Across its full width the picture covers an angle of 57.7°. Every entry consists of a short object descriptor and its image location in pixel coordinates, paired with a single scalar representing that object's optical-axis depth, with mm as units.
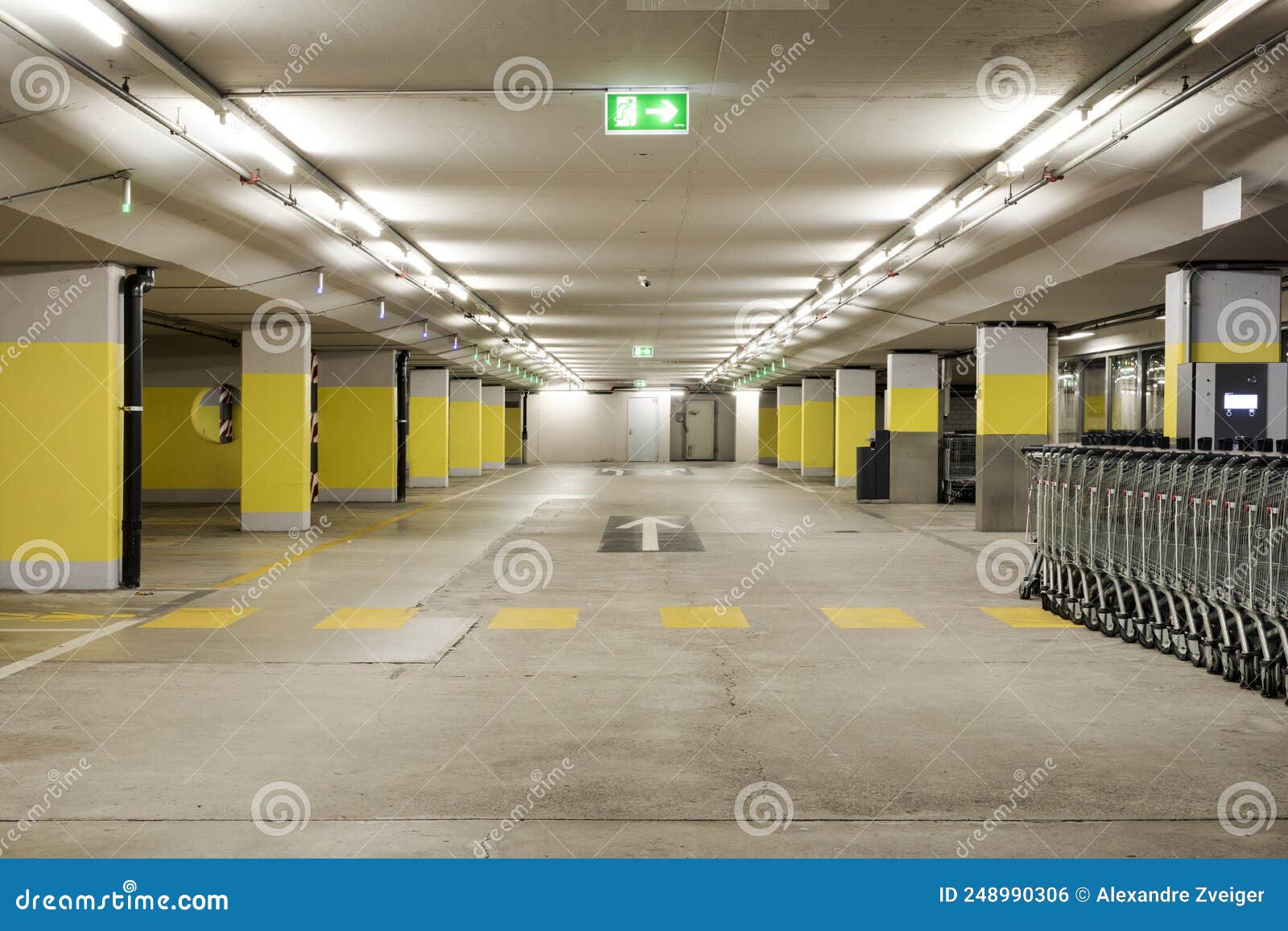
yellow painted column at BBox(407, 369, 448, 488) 31406
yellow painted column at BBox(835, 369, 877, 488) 31531
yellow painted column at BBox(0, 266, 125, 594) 11773
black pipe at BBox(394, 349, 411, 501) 25688
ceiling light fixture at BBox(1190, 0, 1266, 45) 6289
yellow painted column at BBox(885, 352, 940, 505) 25641
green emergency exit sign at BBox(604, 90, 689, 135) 8477
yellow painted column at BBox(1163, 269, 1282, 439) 11688
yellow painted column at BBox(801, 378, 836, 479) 38875
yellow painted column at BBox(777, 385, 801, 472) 45344
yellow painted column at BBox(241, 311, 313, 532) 18297
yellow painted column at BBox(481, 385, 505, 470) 44781
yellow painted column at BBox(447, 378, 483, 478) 37781
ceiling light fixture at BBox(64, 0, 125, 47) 6387
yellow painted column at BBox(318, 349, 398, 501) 25094
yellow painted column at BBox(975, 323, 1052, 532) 18922
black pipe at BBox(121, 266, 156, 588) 12039
